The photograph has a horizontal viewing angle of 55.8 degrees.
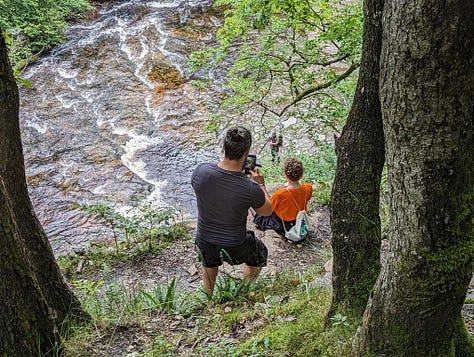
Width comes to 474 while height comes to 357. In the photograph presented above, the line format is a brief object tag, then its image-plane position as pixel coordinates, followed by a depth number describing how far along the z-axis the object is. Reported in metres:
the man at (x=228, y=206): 3.88
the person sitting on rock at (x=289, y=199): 5.99
